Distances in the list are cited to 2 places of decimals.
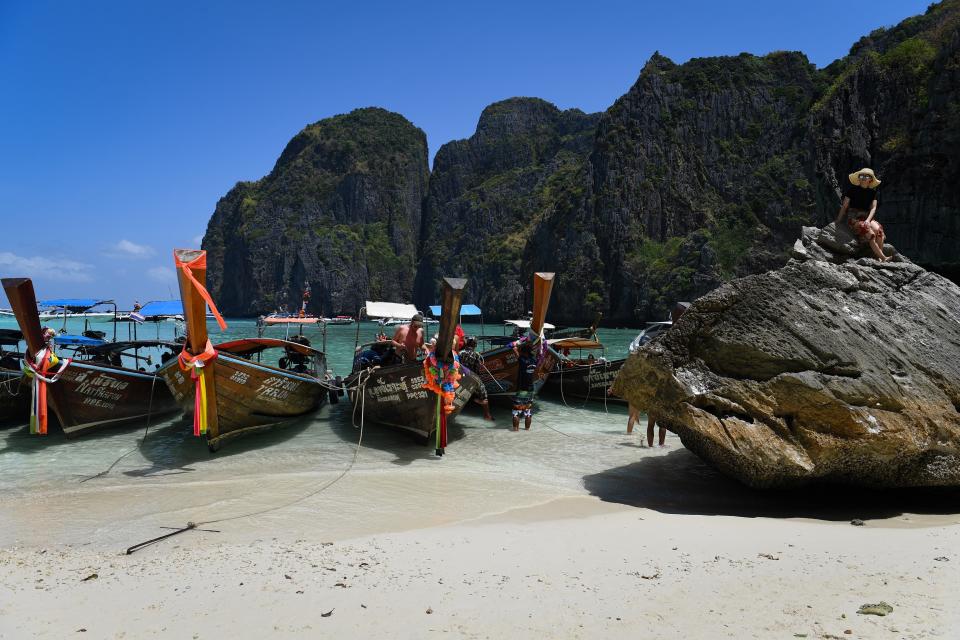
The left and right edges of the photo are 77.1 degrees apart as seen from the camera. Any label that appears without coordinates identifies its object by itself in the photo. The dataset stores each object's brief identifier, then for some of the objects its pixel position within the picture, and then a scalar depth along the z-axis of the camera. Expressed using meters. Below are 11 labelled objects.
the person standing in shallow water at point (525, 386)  12.62
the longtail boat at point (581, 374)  15.22
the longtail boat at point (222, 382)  8.64
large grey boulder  6.16
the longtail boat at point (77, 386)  9.52
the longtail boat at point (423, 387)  9.34
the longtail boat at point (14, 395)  11.57
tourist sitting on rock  7.52
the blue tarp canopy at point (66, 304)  16.12
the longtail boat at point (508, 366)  12.43
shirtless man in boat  11.21
